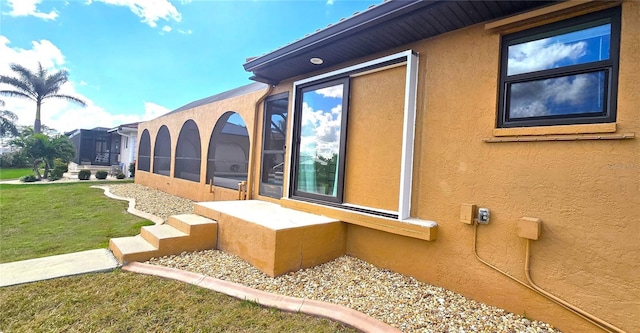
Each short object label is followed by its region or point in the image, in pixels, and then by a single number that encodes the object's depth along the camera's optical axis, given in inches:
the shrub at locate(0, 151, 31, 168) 1111.6
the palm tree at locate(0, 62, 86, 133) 1023.0
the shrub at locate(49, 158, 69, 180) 743.1
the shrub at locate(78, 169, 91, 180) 731.4
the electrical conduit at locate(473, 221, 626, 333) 106.3
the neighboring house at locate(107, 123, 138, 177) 875.6
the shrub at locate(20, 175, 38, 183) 687.1
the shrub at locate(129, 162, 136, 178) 830.7
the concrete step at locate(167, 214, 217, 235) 193.3
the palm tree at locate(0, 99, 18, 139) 1138.8
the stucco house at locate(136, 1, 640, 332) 107.6
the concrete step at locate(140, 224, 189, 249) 180.7
